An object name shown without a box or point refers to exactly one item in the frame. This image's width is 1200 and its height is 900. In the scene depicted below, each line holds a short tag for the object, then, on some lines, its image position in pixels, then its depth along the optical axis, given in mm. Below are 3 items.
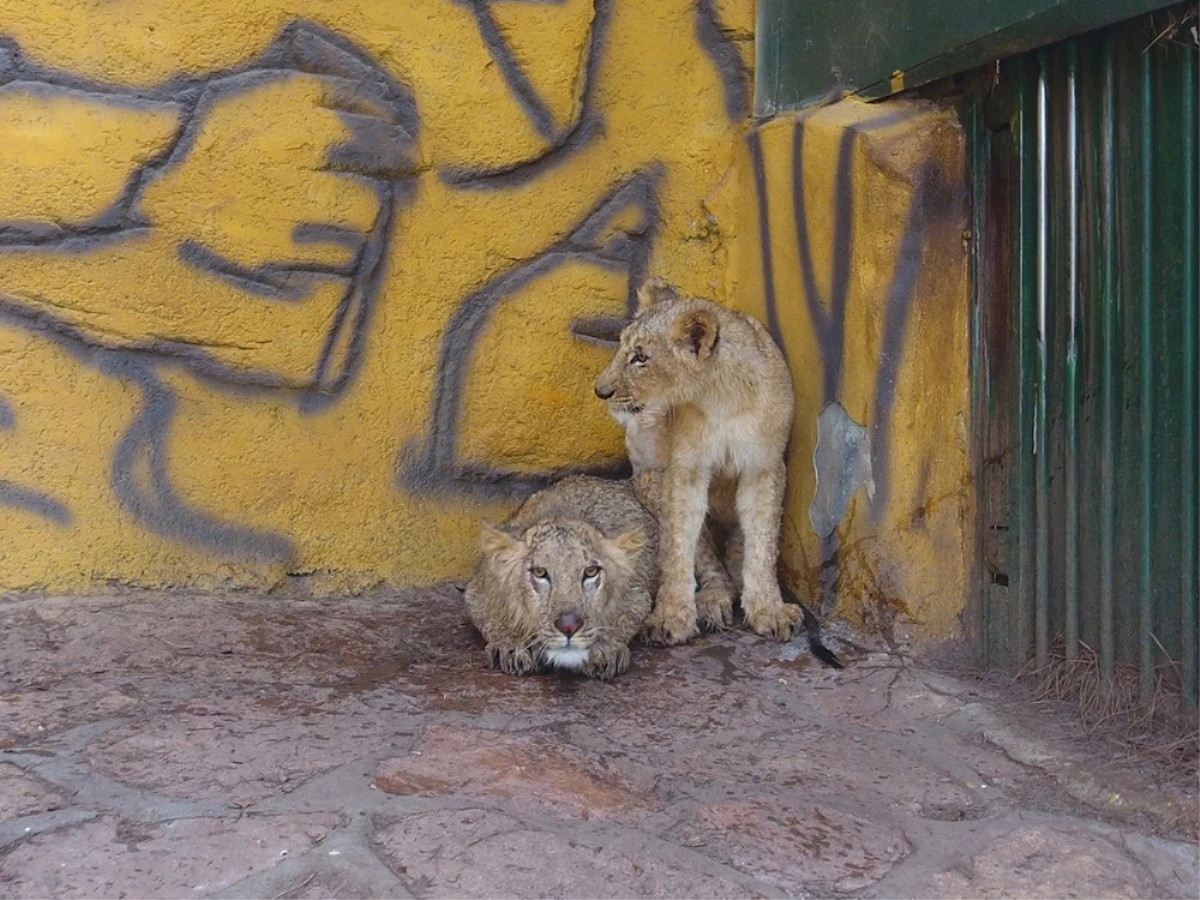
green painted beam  3795
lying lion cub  4473
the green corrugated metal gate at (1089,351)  3709
